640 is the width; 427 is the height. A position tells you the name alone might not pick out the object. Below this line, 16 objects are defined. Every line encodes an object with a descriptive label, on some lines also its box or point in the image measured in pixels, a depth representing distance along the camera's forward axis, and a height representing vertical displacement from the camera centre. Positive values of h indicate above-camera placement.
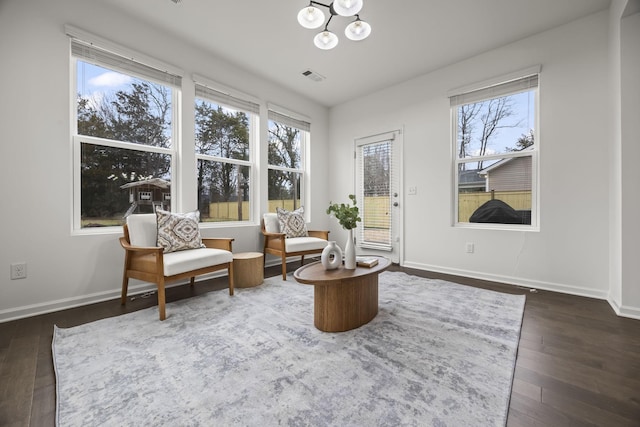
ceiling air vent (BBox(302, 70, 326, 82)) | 3.77 +1.96
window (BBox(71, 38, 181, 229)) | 2.51 +0.80
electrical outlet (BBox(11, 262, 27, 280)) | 2.14 -0.46
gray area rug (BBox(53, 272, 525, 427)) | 1.15 -0.86
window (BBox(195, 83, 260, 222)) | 3.38 +0.80
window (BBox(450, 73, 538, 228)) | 3.08 +0.71
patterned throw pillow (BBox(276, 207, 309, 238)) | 3.80 -0.16
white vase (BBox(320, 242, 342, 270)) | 2.15 -0.37
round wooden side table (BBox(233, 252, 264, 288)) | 2.93 -0.64
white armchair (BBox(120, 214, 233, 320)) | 2.18 -0.40
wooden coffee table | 1.90 -0.62
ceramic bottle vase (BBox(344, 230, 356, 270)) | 2.16 -0.37
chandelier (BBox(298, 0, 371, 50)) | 2.10 +1.63
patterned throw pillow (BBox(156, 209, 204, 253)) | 2.58 -0.19
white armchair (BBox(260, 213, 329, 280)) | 3.41 -0.40
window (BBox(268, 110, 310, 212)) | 4.21 +0.86
